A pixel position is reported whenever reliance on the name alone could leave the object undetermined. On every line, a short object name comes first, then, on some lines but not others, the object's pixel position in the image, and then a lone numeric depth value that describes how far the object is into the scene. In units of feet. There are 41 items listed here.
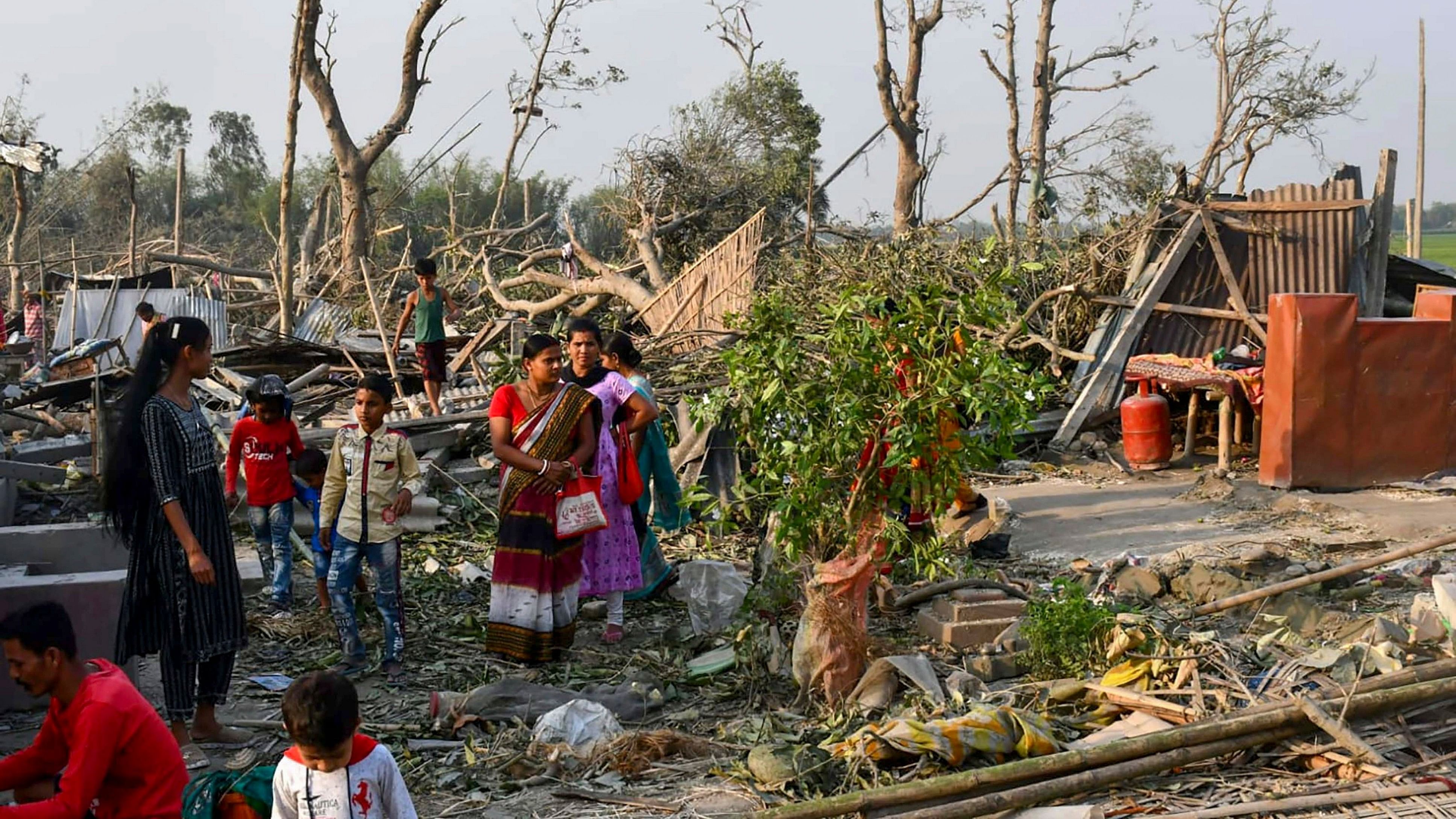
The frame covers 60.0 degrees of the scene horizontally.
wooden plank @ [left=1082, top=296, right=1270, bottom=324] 37.19
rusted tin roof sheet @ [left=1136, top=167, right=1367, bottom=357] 37.47
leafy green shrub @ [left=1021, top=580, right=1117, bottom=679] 16.71
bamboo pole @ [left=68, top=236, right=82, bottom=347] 49.10
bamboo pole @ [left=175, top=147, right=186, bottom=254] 63.67
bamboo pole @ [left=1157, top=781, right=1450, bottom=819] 12.85
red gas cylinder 33.17
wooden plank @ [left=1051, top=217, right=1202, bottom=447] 36.14
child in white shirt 9.41
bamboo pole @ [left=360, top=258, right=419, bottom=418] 34.42
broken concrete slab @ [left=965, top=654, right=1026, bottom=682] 17.02
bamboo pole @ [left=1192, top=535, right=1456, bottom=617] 17.97
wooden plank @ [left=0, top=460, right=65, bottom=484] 26.40
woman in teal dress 20.80
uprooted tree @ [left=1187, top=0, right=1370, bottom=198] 87.97
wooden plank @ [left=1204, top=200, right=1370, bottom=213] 36.99
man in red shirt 9.85
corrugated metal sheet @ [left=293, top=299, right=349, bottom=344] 52.47
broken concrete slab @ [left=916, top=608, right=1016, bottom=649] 18.37
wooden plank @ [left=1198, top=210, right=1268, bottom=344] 36.83
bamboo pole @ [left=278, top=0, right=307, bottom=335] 38.17
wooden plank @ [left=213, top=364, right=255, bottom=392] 37.19
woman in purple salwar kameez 19.54
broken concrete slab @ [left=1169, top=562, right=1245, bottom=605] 20.59
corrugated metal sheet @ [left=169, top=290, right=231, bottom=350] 51.93
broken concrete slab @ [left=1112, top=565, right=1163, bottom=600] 21.03
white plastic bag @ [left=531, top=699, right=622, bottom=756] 15.10
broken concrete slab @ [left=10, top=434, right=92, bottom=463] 29.48
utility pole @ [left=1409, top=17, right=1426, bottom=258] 84.84
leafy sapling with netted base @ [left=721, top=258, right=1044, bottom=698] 15.64
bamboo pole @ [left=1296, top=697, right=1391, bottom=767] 13.35
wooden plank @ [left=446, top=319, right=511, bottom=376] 40.04
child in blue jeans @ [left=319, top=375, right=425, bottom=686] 17.57
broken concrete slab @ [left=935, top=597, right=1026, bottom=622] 18.70
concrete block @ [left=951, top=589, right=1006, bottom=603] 19.17
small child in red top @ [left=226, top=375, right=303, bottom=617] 21.21
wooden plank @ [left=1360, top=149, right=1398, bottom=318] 37.86
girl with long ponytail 14.26
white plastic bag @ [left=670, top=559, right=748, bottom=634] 19.72
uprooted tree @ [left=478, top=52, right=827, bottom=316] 46.09
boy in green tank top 34.47
